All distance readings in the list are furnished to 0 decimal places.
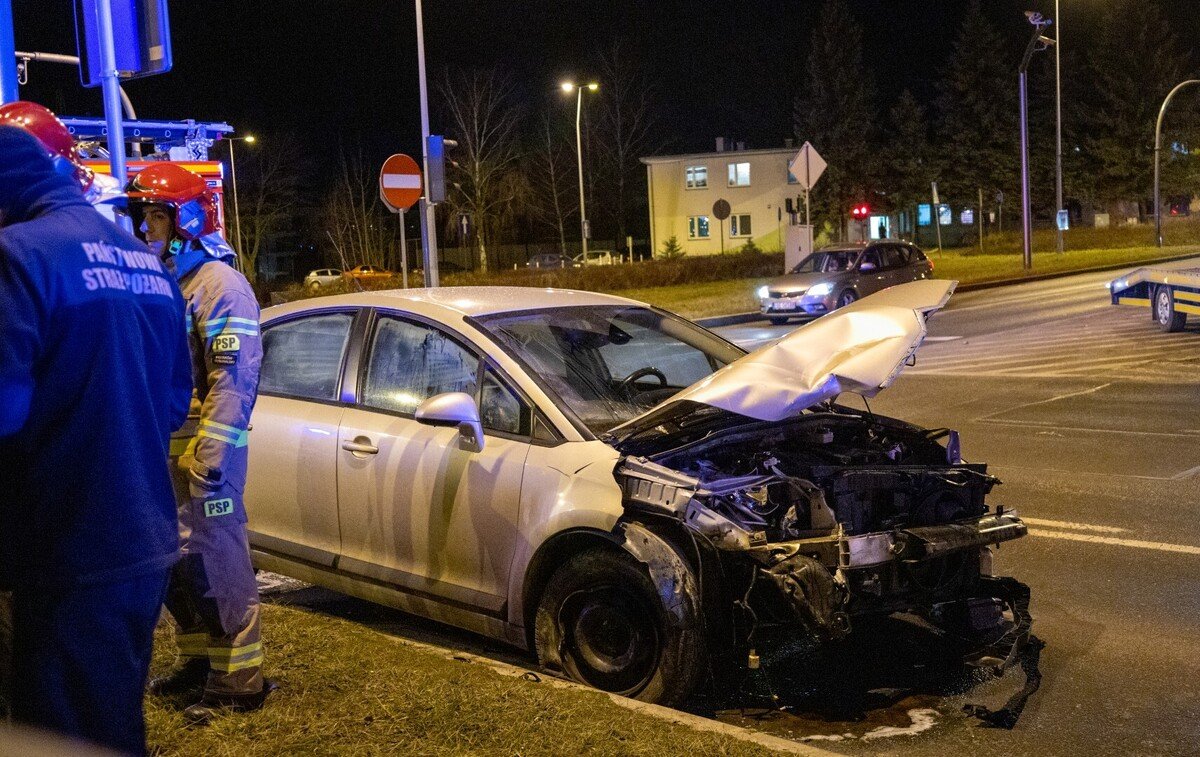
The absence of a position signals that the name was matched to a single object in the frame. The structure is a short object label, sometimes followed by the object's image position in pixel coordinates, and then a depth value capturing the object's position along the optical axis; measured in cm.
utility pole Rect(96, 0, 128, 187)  575
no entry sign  1555
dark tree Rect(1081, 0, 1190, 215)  6719
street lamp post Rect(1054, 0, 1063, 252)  4264
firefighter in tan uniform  427
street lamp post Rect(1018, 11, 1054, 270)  3491
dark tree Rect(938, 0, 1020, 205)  6762
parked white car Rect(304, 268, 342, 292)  3961
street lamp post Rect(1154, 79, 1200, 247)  4831
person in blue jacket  255
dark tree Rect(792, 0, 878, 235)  6831
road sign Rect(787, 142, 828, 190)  2252
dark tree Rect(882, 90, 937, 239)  6931
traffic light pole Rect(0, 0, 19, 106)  515
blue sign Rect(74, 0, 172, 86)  604
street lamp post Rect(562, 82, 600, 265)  4632
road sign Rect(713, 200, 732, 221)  3212
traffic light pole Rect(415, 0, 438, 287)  1878
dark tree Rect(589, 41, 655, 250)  6725
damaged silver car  445
